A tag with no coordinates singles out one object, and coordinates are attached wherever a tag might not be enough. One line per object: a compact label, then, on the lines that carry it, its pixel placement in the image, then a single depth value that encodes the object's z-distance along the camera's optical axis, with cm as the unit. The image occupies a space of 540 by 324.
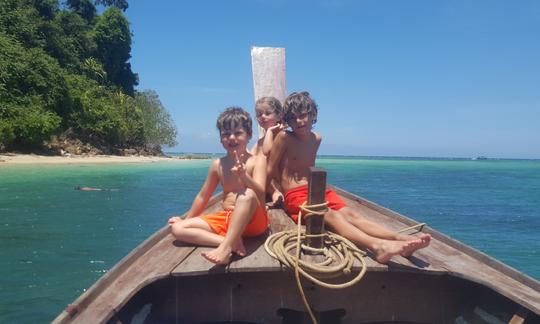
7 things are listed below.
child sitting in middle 415
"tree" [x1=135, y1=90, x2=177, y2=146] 4431
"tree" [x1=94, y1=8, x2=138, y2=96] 3912
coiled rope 246
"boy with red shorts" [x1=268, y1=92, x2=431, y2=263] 279
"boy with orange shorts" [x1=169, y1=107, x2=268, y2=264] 284
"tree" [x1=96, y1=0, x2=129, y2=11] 4612
